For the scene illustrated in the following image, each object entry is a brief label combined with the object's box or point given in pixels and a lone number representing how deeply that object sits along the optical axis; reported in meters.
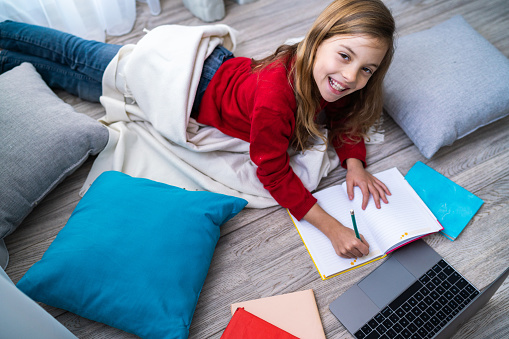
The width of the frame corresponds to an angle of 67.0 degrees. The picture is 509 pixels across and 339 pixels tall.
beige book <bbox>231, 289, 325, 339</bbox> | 0.90
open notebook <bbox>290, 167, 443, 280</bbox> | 1.00
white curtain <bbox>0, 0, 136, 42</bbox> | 1.39
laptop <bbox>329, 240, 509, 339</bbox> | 0.90
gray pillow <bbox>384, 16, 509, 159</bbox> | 1.13
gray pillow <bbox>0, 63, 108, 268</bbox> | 1.00
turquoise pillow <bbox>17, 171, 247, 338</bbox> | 0.84
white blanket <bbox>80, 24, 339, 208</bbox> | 1.11
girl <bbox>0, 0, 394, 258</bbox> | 0.88
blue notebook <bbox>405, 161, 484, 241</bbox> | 1.05
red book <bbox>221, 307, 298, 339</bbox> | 0.88
